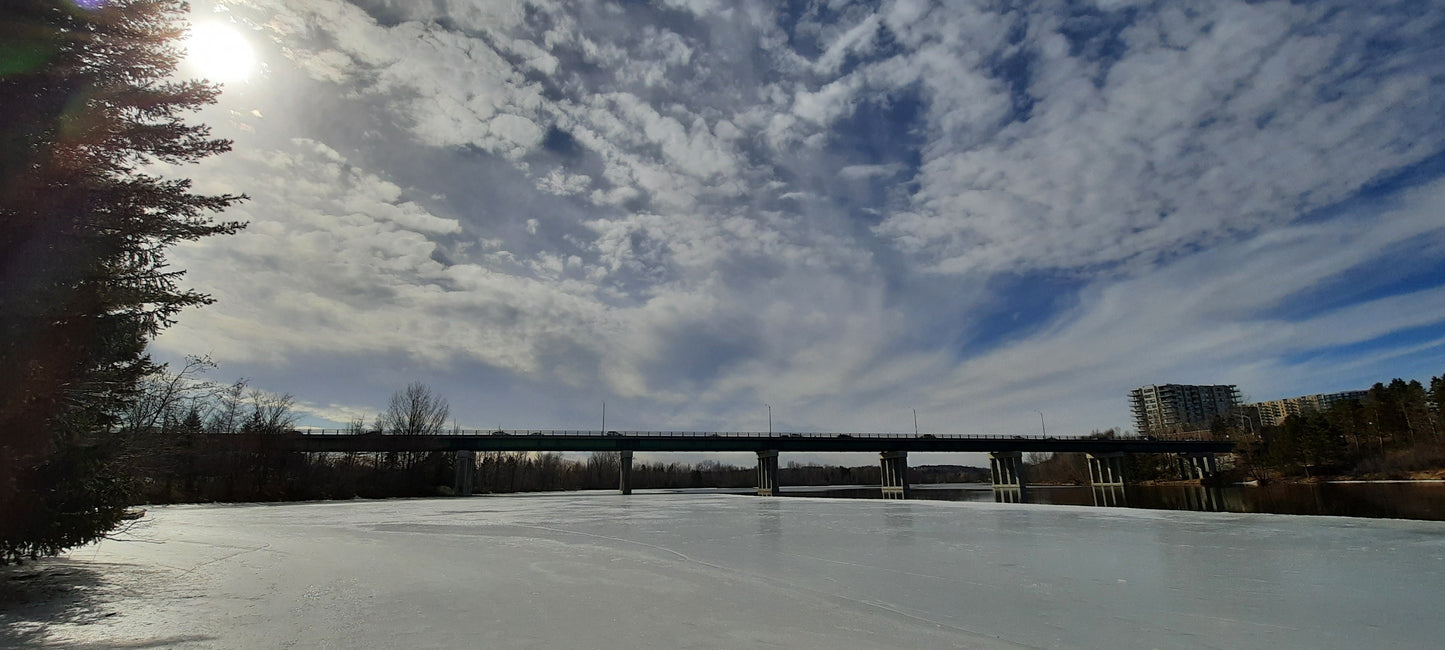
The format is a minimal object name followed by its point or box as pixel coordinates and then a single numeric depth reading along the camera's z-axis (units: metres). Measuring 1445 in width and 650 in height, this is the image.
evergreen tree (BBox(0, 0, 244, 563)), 9.02
